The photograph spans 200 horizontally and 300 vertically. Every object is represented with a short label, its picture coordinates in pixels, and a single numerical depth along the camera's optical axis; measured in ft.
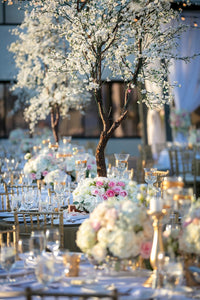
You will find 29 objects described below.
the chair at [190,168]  45.30
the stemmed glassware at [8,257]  12.64
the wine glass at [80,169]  27.98
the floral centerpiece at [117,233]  12.29
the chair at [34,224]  16.59
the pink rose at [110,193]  22.22
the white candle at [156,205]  12.42
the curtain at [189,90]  56.52
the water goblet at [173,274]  11.57
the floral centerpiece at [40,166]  33.27
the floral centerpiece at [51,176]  30.12
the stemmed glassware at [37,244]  12.95
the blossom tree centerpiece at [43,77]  40.20
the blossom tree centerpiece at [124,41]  21.45
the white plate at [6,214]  23.08
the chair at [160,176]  25.87
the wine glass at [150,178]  23.98
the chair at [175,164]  46.43
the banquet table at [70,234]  20.06
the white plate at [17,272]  13.32
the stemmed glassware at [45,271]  11.57
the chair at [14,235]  15.79
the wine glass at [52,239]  13.71
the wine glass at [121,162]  27.25
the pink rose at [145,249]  12.62
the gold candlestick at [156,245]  12.55
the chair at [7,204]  24.61
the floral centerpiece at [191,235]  12.23
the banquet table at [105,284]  11.66
